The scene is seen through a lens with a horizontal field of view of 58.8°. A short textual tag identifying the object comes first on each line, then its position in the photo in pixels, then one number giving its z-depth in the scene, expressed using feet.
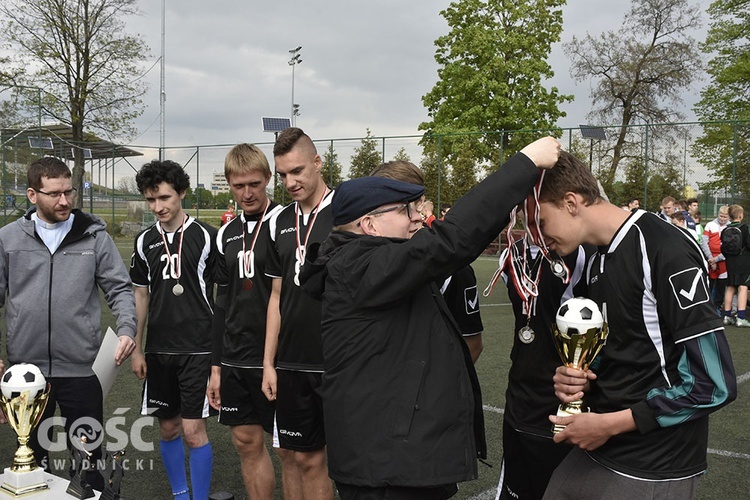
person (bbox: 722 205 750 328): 37.22
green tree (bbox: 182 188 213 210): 87.71
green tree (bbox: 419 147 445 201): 77.46
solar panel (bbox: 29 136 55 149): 70.28
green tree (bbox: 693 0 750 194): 90.58
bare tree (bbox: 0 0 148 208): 93.61
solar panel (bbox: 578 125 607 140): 69.39
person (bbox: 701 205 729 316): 38.34
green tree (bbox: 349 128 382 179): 77.20
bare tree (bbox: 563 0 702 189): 97.60
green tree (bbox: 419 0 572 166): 101.65
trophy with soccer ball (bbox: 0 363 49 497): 8.43
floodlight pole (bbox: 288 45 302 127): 128.77
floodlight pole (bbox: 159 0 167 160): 110.83
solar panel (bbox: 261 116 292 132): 100.78
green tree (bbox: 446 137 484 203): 76.95
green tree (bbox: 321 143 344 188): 80.18
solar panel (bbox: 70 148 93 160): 90.38
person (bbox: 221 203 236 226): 79.87
